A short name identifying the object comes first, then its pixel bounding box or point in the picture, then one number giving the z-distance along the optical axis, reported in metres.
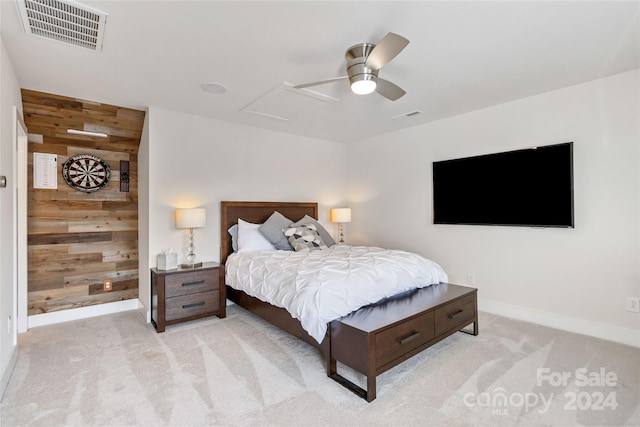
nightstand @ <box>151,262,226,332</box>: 3.21
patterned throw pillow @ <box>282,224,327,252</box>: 3.97
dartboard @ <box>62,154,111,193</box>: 3.66
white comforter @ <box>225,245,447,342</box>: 2.31
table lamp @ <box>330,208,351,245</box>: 5.16
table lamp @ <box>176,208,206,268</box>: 3.49
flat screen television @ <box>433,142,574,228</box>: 3.16
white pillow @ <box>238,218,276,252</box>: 3.94
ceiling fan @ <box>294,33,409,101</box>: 2.12
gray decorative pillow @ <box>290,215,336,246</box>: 4.38
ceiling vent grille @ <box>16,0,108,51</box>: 1.89
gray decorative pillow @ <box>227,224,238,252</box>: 4.10
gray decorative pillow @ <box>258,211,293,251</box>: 4.05
